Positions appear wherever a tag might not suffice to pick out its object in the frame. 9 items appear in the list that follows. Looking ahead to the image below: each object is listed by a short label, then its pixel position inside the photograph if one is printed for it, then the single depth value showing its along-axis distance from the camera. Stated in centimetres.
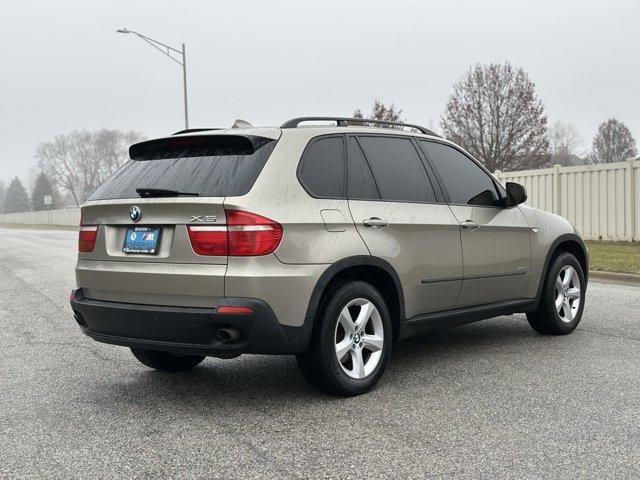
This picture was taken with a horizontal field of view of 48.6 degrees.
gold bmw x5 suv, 404
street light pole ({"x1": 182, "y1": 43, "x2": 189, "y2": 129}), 2806
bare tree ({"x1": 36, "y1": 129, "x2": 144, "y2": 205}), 10962
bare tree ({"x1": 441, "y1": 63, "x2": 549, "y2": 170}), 3666
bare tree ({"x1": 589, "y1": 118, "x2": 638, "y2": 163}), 7462
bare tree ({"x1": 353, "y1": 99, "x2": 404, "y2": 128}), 4015
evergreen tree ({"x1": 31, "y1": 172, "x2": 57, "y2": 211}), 11894
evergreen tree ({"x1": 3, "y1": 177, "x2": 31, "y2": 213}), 13738
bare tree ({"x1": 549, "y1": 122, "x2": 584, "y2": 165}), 7900
